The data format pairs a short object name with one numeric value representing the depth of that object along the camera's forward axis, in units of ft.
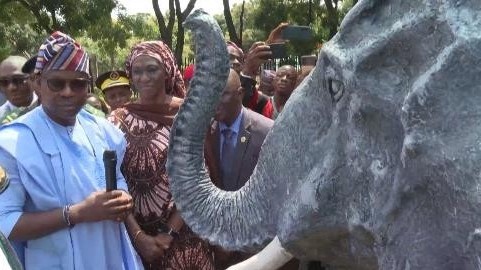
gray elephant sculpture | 4.14
